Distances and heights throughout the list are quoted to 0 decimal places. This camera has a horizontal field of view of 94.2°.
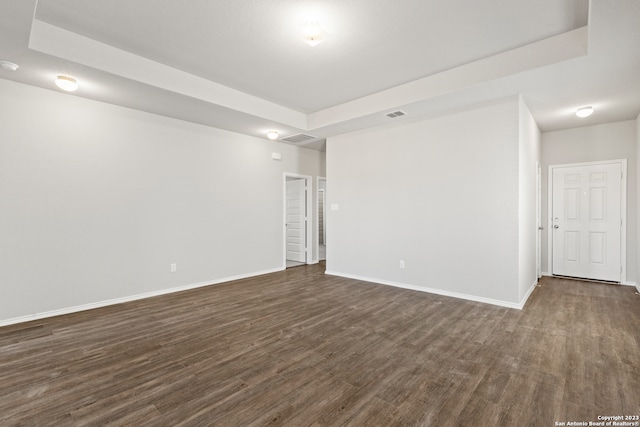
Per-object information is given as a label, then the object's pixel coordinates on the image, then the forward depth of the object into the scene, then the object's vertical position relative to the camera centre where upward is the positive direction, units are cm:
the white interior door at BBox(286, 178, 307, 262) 712 -9
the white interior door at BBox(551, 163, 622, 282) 509 -9
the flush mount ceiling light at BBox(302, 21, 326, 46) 273 +168
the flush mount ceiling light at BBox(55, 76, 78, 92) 326 +145
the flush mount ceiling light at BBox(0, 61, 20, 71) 295 +149
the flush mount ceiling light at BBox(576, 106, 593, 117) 429 +153
